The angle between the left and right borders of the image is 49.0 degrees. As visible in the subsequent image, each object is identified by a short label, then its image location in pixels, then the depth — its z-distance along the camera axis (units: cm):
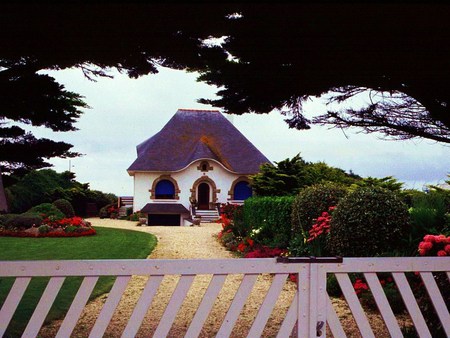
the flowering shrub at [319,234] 992
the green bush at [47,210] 2385
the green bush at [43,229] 1928
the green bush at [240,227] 1709
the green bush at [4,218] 2064
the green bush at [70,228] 1972
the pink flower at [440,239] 584
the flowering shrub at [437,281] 556
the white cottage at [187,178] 3275
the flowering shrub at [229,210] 2233
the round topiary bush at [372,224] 848
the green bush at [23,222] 2050
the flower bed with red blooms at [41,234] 1908
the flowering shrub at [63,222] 2066
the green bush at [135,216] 3229
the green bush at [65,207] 2862
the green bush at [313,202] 1105
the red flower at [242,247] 1408
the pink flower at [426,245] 586
